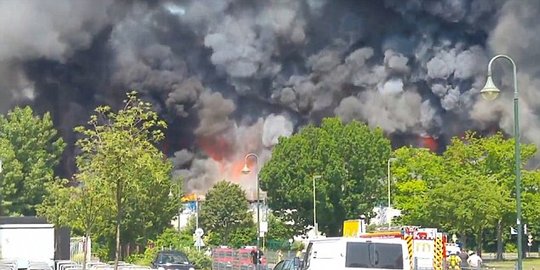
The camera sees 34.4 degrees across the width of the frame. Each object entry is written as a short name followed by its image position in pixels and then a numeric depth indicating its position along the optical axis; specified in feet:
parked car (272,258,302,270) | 105.60
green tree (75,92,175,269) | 94.79
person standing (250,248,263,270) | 154.81
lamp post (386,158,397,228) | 260.52
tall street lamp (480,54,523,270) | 80.93
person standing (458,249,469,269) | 145.06
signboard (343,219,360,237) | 134.10
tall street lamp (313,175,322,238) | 260.83
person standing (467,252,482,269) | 142.92
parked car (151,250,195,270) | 137.08
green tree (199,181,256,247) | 354.13
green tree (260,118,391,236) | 269.03
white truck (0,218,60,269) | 132.26
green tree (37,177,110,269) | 114.42
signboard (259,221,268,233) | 194.51
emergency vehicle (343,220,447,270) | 110.63
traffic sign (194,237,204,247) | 190.08
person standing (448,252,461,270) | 132.08
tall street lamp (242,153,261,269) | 154.81
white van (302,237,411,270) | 76.48
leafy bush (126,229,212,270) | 181.27
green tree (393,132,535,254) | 230.48
